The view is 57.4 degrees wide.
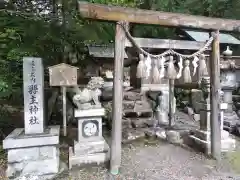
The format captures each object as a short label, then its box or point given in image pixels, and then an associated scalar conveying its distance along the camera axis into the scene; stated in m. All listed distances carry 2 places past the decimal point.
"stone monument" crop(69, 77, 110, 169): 4.06
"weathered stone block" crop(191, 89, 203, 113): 9.00
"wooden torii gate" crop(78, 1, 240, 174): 3.60
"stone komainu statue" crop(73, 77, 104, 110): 4.16
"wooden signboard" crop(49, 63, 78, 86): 5.22
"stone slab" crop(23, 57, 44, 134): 3.82
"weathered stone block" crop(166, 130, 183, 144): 5.58
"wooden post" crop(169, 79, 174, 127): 6.70
